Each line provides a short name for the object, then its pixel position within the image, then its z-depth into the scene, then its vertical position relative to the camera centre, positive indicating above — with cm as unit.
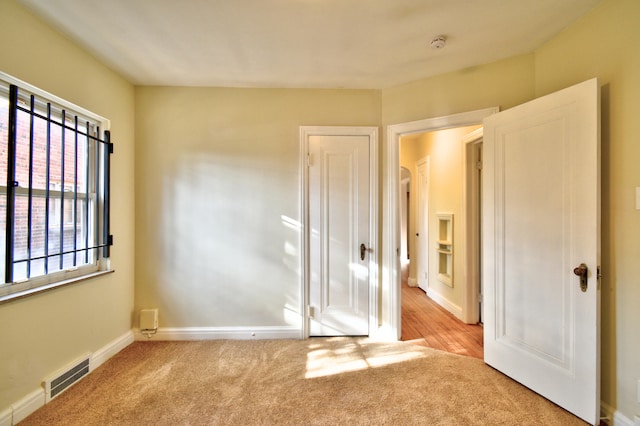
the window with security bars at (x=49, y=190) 166 +15
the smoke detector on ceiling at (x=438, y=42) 202 +125
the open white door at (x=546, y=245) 167 -20
